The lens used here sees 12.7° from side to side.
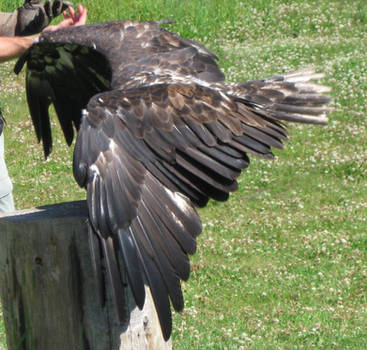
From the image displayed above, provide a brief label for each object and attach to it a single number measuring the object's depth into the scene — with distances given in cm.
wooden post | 803
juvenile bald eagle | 803
